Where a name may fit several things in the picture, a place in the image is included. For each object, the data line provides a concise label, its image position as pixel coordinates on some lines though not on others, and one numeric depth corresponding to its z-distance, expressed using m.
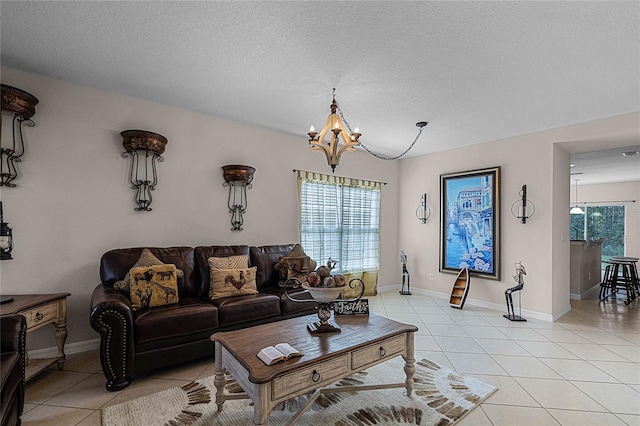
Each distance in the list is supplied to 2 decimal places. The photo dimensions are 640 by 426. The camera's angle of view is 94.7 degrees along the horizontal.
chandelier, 2.70
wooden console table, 2.23
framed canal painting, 4.55
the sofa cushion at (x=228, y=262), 3.22
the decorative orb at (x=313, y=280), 2.10
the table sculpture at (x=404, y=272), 5.60
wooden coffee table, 1.55
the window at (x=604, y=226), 8.23
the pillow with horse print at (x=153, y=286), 2.58
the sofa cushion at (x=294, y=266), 3.64
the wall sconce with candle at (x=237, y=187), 3.76
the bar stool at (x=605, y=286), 5.34
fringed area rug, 1.98
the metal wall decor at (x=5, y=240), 2.47
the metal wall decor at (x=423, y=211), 5.45
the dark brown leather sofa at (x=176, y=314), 2.26
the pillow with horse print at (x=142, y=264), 2.65
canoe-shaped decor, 4.60
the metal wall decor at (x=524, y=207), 4.20
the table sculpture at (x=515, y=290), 4.09
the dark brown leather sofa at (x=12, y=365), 1.58
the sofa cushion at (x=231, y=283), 3.08
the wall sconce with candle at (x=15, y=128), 2.50
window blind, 4.66
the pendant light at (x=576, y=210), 8.19
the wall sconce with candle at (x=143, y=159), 3.07
